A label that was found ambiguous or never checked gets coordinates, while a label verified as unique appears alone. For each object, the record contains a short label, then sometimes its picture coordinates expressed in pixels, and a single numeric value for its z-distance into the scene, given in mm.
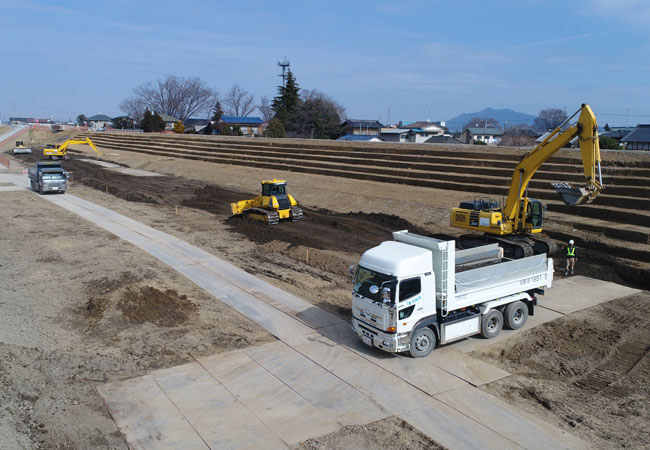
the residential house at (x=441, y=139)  74919
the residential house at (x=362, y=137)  73262
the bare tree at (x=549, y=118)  119488
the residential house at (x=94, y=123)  178525
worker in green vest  18891
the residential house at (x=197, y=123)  140700
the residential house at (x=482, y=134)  102025
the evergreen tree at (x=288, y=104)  90125
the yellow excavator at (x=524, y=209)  18312
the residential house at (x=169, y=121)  120312
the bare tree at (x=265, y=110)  150125
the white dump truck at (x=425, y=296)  11398
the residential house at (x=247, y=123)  111325
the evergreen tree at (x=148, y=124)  99250
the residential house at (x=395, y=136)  85250
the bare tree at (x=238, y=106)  144375
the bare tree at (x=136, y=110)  142750
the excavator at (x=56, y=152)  58494
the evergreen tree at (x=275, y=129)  77562
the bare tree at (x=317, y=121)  87625
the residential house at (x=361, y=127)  93062
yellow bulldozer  26422
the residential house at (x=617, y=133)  72631
